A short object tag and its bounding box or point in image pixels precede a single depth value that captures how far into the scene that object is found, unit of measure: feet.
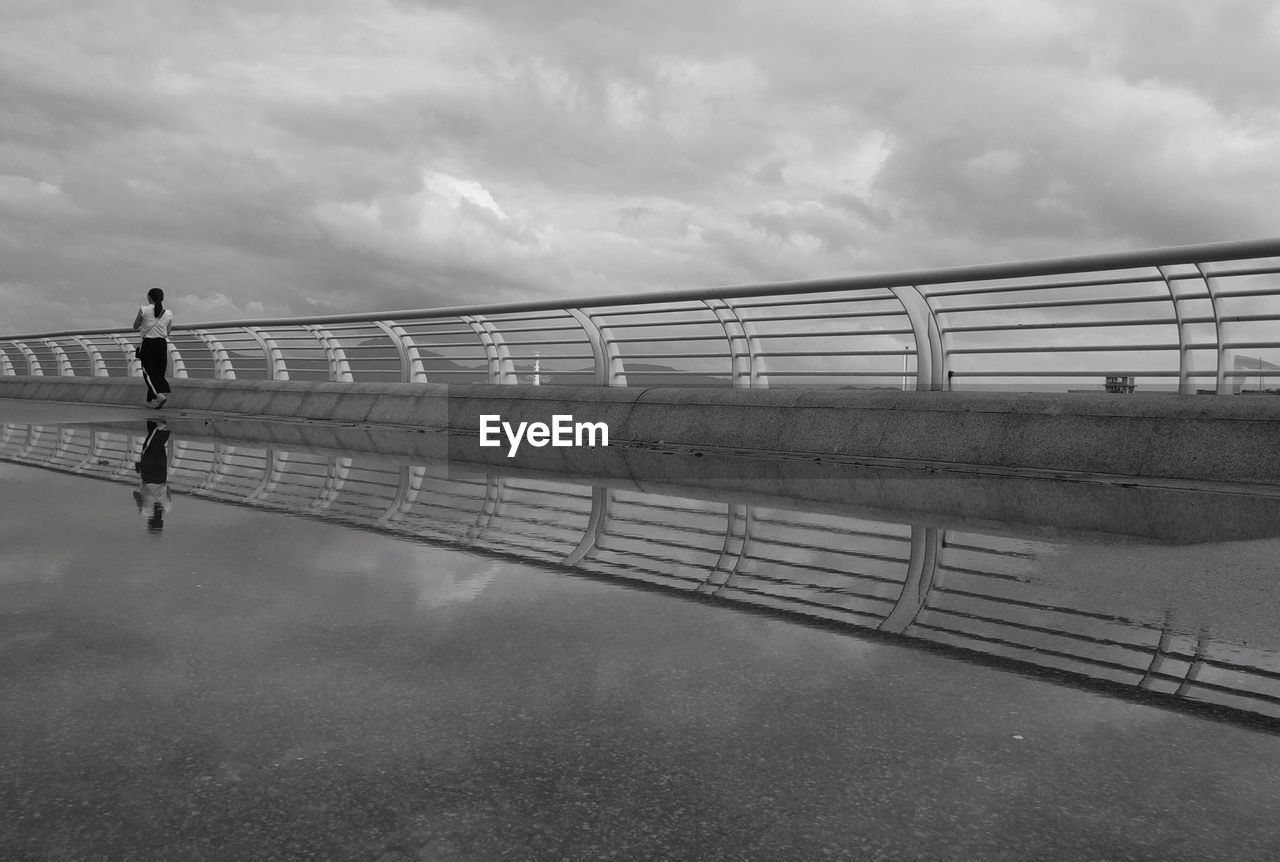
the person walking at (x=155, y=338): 51.13
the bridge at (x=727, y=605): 6.56
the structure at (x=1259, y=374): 22.56
